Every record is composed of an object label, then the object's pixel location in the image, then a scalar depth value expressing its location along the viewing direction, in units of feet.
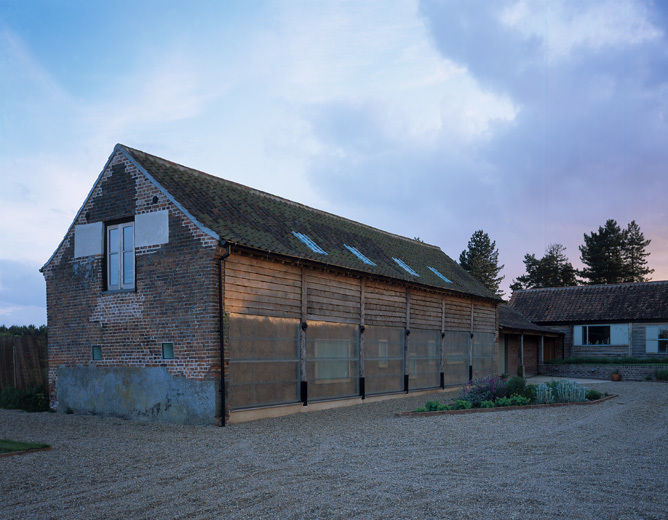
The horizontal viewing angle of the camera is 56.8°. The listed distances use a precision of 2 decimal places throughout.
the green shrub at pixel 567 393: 58.90
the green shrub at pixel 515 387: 59.31
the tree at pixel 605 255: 208.64
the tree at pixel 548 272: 215.72
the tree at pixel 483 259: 211.20
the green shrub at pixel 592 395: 62.85
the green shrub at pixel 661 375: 97.30
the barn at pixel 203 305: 46.50
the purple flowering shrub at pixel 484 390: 58.44
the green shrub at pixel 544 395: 57.82
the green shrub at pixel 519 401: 56.08
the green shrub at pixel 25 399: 57.06
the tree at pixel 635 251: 212.43
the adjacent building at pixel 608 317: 115.34
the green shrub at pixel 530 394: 58.68
